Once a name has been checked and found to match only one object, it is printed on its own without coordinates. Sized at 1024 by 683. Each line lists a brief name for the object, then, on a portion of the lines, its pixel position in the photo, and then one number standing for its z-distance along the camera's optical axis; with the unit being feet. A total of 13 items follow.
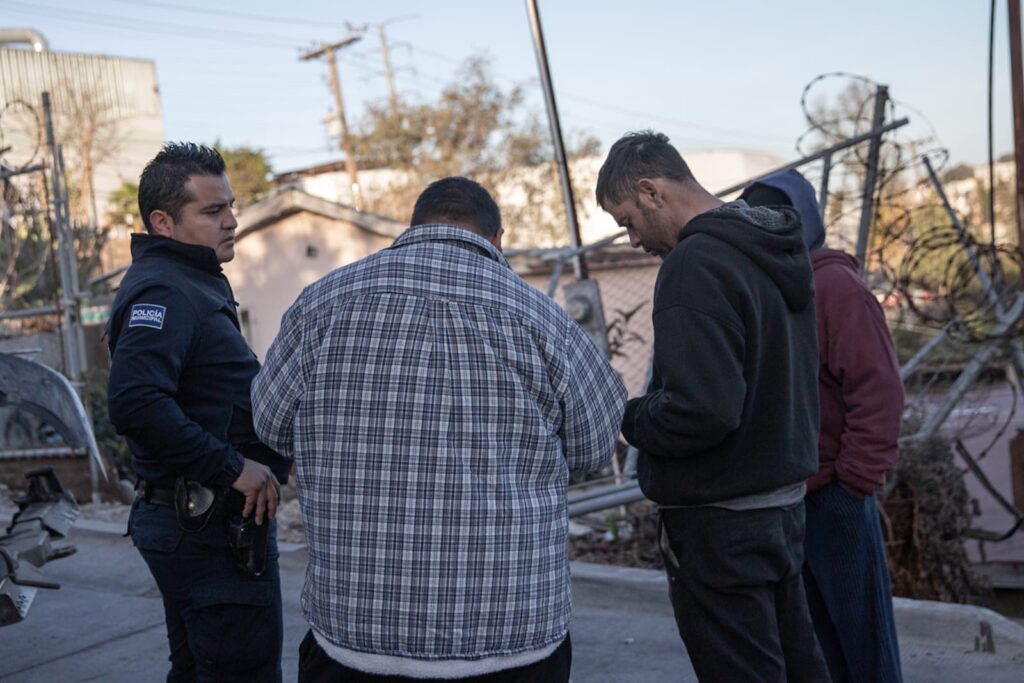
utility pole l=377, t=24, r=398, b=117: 133.08
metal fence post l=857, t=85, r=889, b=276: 18.26
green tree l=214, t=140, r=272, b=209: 142.31
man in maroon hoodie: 11.16
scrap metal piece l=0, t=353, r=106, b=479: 12.78
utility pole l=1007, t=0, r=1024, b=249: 26.27
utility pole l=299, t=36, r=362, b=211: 96.78
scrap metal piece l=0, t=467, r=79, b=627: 10.95
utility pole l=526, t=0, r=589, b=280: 22.89
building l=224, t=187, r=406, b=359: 55.47
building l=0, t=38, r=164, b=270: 101.09
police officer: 9.33
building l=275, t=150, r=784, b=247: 90.63
